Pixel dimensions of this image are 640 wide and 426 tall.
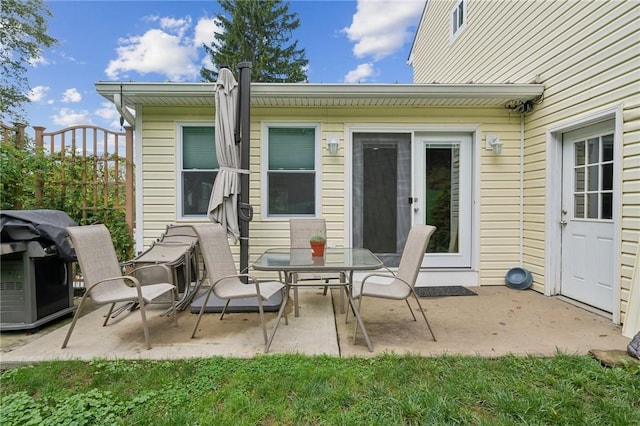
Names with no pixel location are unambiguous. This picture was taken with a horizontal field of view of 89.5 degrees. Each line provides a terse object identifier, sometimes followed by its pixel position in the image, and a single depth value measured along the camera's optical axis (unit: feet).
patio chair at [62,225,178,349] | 8.74
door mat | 14.16
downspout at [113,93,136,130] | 13.43
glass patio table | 8.65
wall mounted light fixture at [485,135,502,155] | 15.25
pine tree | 52.70
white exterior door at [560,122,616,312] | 11.44
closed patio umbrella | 12.12
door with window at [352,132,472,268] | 15.78
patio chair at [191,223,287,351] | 9.17
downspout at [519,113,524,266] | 15.58
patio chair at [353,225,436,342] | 9.17
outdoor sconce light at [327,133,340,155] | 15.01
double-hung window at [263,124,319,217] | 15.49
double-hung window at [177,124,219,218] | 15.37
